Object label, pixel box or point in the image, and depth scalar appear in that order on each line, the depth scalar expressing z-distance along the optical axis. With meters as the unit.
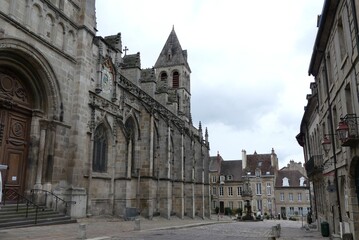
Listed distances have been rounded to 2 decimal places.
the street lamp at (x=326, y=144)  12.45
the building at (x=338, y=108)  9.87
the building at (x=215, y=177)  62.53
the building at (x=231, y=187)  61.88
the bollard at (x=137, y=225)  14.50
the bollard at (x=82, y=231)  10.39
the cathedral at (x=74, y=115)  14.13
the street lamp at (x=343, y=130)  9.49
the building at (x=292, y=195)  58.50
